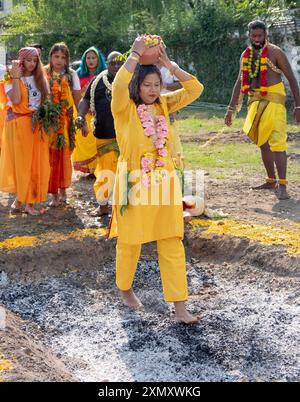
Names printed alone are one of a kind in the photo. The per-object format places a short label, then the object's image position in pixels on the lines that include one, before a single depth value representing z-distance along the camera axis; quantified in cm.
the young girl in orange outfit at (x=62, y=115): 765
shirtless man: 793
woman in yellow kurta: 473
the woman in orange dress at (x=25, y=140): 722
